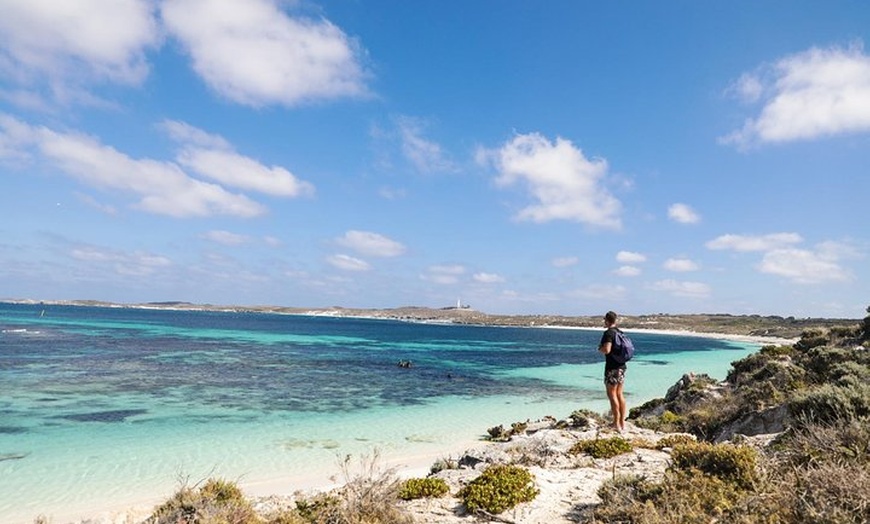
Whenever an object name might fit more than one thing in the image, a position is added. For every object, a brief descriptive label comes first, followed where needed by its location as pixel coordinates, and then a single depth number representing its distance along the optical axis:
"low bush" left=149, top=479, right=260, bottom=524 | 6.70
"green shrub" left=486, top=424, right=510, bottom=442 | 19.82
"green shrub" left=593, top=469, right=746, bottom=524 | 6.05
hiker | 11.98
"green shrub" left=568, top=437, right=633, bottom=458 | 10.77
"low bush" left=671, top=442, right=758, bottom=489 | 7.05
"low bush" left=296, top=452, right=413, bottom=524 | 6.92
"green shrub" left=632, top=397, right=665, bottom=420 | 22.47
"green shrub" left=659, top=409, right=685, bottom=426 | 16.98
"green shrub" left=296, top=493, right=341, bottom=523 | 7.06
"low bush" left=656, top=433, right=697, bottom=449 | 11.23
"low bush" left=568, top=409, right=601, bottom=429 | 17.49
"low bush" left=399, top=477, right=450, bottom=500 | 8.48
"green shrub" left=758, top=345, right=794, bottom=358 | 24.72
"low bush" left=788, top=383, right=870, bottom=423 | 9.16
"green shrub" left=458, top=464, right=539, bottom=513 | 7.77
